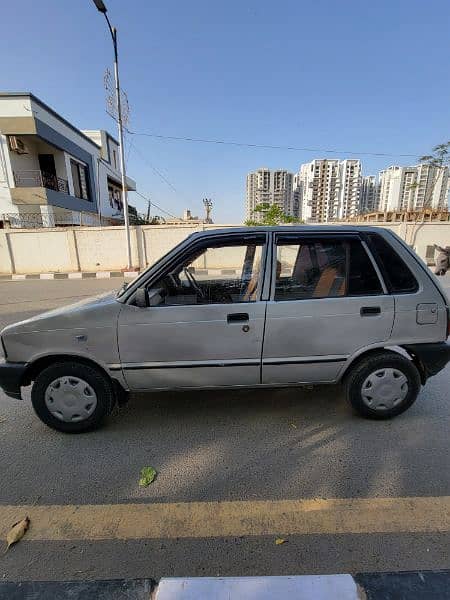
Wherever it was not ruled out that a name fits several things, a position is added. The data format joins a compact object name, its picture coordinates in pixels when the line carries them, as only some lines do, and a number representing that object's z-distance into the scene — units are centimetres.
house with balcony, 1656
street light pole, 987
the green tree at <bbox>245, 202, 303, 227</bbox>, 1877
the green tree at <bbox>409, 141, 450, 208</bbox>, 2340
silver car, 238
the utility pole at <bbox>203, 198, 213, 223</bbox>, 3891
